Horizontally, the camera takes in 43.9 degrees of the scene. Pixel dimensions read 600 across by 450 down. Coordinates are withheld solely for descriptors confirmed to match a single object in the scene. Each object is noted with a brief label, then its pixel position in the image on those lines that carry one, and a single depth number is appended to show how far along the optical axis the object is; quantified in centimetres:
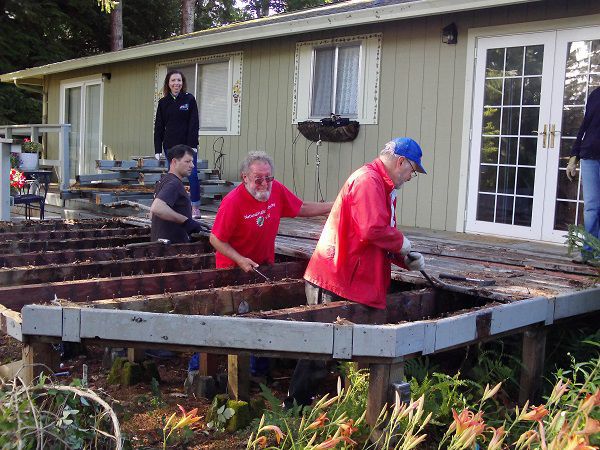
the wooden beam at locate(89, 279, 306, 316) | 396
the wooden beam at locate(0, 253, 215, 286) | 476
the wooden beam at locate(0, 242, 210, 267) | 536
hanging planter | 943
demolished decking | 343
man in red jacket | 392
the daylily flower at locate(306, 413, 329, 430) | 236
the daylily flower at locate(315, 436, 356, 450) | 223
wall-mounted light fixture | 823
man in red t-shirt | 489
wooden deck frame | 339
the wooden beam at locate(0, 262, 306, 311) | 409
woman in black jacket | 830
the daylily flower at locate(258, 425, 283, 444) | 228
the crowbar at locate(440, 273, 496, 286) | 466
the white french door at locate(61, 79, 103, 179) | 1520
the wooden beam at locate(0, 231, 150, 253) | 605
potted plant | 1167
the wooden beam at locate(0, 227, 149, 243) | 671
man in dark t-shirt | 588
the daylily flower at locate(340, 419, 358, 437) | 238
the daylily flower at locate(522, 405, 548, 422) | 226
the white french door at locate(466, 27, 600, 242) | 723
